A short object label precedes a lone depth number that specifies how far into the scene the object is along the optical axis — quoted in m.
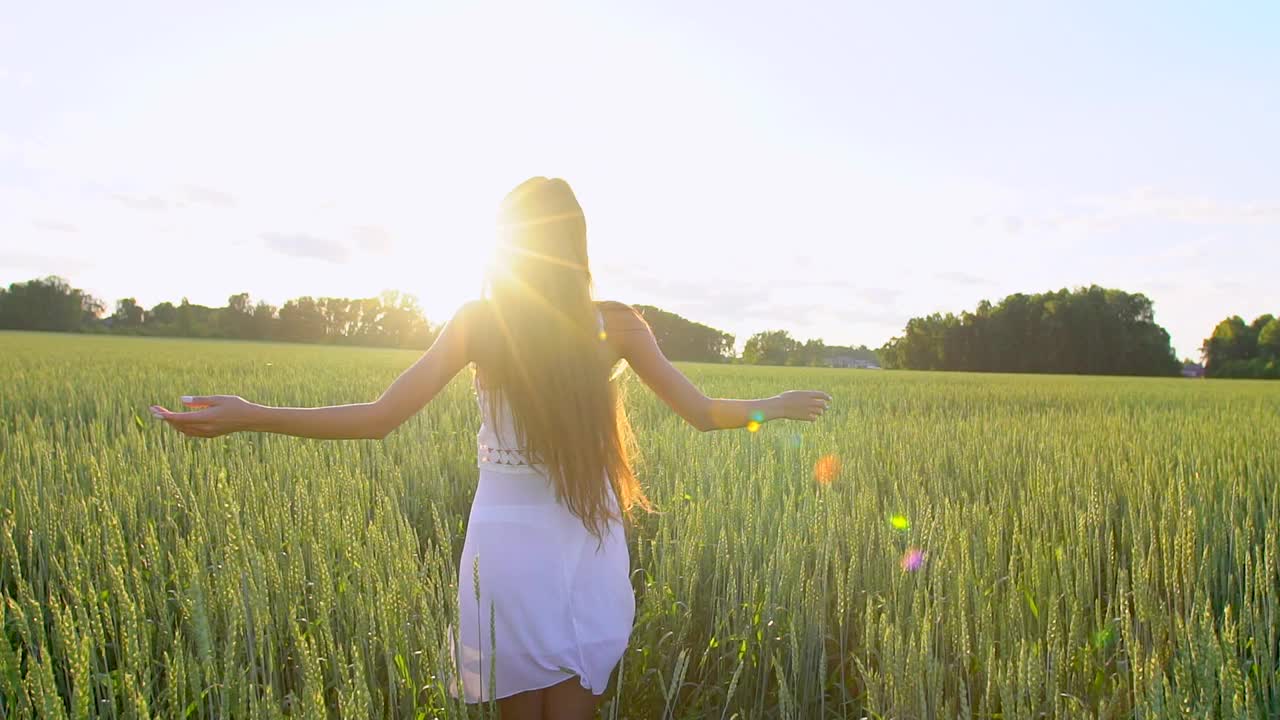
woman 1.67
